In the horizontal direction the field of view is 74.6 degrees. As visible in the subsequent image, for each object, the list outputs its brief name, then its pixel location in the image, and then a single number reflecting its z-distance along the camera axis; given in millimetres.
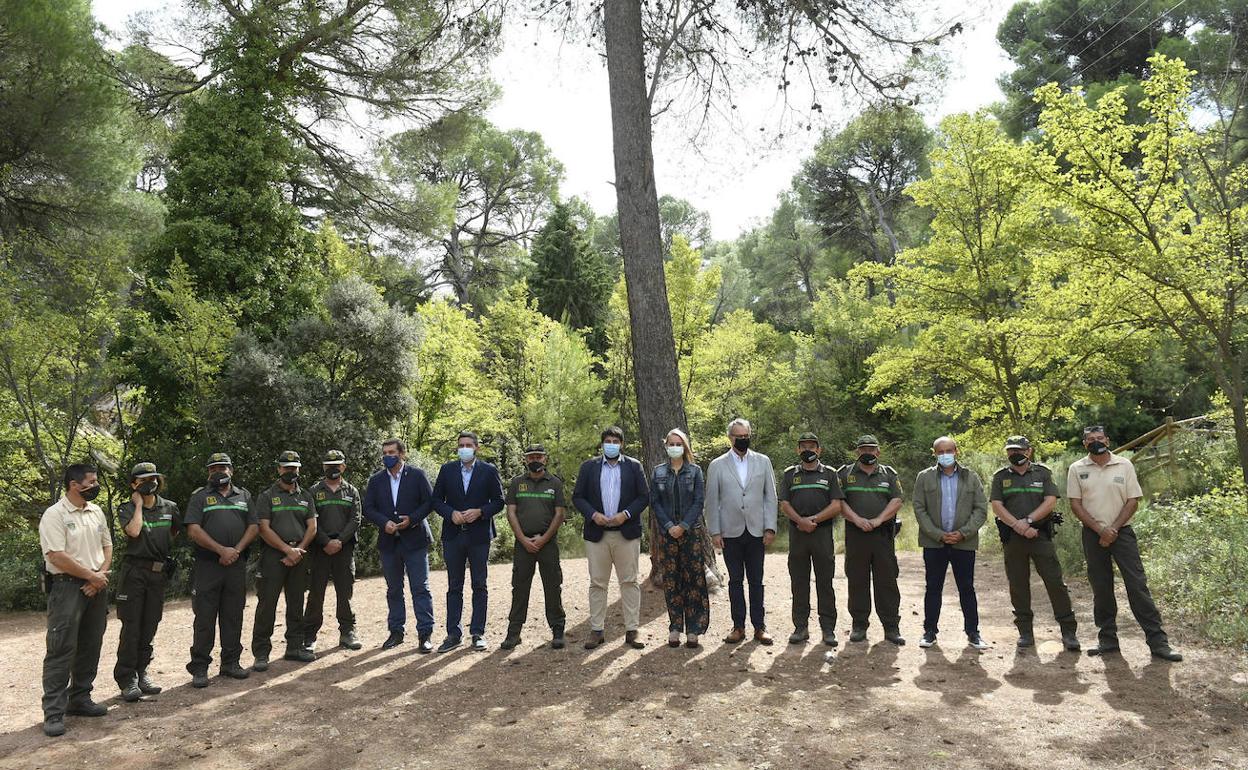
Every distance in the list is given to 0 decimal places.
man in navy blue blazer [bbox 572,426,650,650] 7137
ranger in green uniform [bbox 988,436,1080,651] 6840
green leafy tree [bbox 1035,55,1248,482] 8773
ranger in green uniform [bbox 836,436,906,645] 7070
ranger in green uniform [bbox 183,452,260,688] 6469
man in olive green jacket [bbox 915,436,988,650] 7012
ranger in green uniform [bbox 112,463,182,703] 5930
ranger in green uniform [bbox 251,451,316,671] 6918
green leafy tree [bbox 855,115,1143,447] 14898
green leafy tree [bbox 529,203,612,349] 29172
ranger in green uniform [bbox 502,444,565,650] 7207
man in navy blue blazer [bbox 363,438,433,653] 7520
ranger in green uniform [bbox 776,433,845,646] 7004
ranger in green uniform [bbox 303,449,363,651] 7305
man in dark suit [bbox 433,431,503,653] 7312
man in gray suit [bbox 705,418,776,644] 7035
